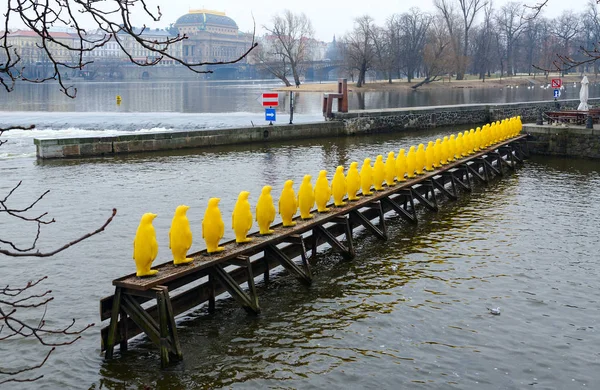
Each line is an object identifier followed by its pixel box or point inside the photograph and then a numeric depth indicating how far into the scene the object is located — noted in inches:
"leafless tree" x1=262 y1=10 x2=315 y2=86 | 4229.6
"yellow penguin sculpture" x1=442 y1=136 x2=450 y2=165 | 895.1
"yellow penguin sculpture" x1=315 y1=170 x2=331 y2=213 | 596.4
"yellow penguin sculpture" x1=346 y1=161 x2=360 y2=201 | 649.0
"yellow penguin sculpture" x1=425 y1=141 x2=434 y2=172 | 840.3
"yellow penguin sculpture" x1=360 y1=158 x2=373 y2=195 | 677.3
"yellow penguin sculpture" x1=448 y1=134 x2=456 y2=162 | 919.7
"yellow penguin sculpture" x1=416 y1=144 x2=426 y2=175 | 813.9
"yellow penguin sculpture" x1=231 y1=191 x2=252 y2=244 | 488.1
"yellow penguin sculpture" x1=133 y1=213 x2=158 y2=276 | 405.7
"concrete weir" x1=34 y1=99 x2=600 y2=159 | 1156.5
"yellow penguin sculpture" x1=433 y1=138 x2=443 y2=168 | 865.4
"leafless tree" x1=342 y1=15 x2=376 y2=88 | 3722.9
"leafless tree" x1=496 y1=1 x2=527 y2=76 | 4835.1
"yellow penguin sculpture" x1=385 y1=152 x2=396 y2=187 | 733.3
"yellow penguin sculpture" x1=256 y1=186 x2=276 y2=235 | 513.7
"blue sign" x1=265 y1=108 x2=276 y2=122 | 1427.2
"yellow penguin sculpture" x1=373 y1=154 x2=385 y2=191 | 705.6
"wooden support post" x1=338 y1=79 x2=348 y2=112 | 1604.3
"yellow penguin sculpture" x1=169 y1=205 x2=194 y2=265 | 431.8
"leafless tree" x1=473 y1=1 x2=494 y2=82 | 4522.6
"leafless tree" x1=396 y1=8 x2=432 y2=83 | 4226.9
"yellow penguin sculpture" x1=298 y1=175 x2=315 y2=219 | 570.9
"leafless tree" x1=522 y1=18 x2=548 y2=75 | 5068.9
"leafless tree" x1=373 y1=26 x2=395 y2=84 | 3983.8
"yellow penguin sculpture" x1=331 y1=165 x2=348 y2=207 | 626.8
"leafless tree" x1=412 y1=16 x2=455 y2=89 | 3922.2
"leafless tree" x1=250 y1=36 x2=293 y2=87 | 4178.2
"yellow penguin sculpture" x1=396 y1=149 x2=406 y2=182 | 762.8
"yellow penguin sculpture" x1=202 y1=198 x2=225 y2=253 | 460.1
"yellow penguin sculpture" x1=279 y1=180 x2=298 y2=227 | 543.5
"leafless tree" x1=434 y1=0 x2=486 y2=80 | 4217.5
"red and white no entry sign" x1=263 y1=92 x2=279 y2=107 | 1430.9
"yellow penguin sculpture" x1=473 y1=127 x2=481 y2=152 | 1028.5
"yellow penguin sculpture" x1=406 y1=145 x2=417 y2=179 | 789.9
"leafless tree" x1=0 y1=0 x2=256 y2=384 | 180.2
